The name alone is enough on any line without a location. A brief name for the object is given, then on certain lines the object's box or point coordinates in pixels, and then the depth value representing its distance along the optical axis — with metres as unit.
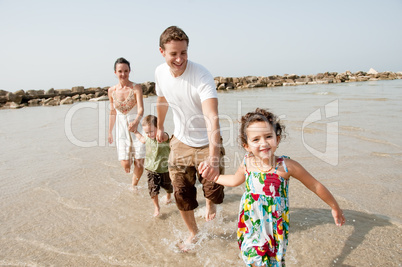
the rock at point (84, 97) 28.91
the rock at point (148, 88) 30.86
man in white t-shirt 2.90
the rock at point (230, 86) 34.04
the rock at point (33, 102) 26.27
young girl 2.24
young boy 4.13
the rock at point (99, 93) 30.68
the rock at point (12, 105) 23.89
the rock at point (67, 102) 25.08
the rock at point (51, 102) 25.01
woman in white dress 4.77
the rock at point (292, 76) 40.86
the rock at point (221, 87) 33.58
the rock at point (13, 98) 26.52
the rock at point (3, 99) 26.12
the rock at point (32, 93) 28.78
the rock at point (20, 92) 27.63
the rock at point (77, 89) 31.69
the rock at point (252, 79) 38.07
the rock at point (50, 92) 29.89
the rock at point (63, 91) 30.78
